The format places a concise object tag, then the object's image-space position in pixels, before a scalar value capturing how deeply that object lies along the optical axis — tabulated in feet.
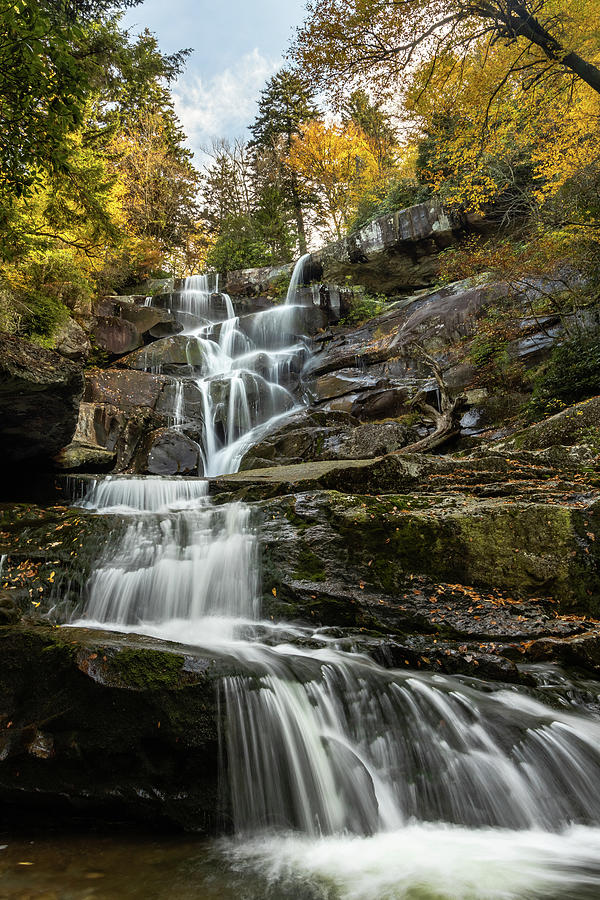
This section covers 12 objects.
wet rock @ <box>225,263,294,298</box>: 74.23
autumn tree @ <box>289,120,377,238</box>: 96.12
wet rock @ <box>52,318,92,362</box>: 37.59
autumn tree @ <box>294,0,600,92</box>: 23.66
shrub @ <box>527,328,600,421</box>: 29.19
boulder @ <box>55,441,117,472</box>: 25.94
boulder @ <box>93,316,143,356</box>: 52.31
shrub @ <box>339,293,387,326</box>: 63.87
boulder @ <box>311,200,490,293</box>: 61.52
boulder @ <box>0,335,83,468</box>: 18.37
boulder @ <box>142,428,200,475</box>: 35.01
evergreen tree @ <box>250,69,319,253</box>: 96.48
